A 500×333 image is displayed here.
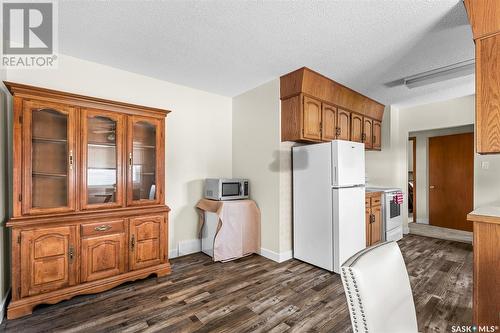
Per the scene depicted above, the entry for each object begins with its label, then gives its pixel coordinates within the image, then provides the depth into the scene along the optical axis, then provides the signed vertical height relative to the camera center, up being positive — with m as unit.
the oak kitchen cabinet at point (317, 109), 3.12 +0.84
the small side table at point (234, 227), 3.26 -0.84
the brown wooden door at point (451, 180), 4.88 -0.29
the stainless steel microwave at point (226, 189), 3.41 -0.31
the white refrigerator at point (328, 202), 2.91 -0.45
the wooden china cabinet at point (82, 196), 2.09 -0.28
